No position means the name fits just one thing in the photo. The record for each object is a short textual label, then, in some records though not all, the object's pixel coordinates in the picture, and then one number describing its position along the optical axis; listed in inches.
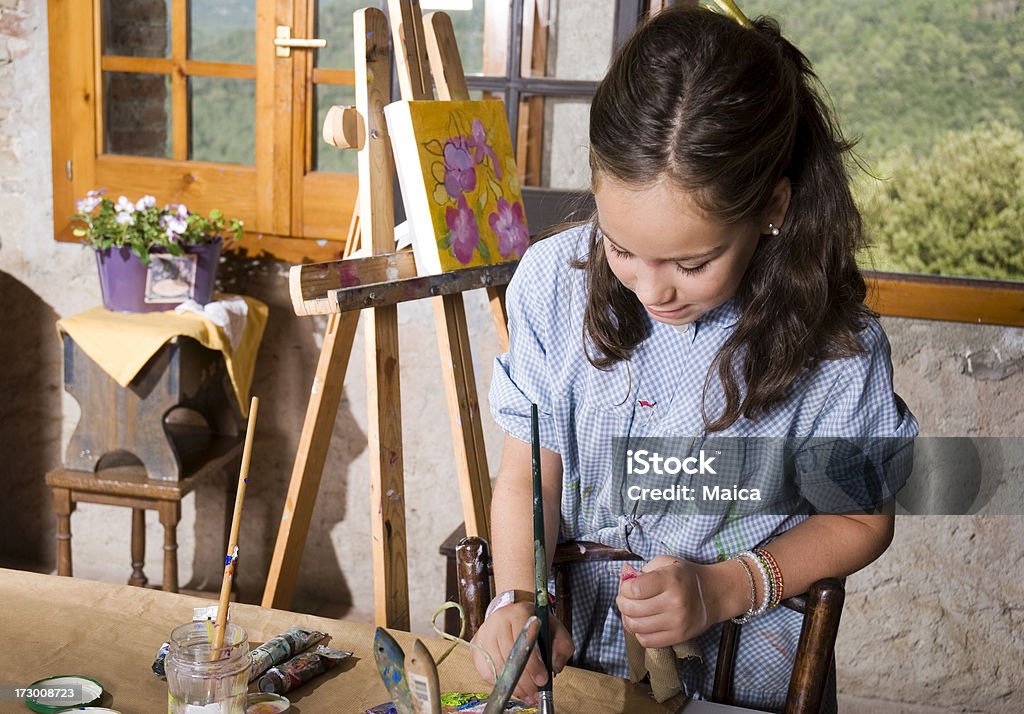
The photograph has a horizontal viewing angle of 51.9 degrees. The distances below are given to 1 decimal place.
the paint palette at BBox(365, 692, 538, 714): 42.1
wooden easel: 73.8
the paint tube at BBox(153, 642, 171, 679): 45.2
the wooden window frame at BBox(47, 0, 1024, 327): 117.1
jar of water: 40.1
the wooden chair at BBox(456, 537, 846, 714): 46.3
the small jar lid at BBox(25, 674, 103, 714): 42.0
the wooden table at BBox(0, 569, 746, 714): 44.6
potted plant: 107.7
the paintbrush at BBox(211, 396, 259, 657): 39.8
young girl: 43.8
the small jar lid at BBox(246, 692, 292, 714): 43.3
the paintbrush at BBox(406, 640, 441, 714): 34.0
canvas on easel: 75.7
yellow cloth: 105.0
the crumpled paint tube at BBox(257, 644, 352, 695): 44.7
